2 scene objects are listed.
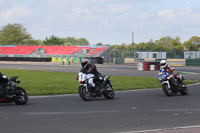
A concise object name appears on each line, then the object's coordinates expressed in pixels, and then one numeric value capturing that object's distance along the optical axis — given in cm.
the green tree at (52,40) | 13062
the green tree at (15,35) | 12885
